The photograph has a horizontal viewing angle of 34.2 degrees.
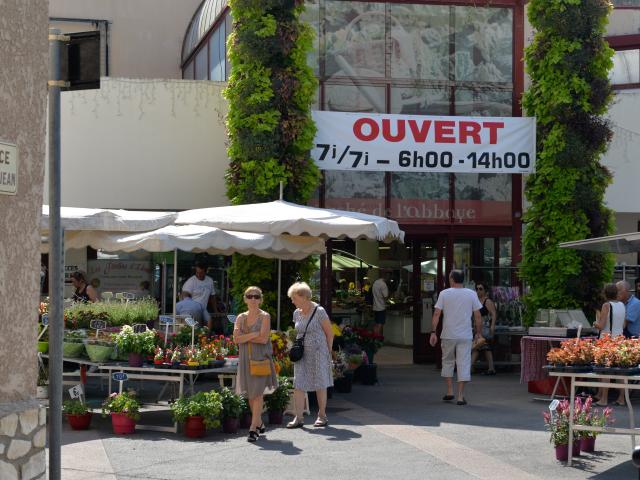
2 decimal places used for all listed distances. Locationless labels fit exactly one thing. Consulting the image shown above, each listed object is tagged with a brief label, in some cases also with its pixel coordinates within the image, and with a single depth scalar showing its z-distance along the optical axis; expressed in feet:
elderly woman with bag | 36.91
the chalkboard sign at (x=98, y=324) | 39.75
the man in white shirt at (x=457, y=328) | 43.68
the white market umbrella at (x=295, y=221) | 42.27
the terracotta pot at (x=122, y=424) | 35.29
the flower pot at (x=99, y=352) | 38.55
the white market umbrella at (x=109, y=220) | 40.52
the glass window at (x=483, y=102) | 59.21
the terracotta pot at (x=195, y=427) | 34.71
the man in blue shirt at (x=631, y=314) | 48.29
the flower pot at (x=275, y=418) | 38.09
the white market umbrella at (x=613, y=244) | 41.30
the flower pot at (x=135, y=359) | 37.73
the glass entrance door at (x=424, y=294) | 60.75
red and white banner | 56.39
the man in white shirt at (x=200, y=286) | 55.31
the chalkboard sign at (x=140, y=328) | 38.68
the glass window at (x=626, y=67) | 66.95
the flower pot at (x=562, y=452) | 31.22
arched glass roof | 64.54
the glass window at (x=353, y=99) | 57.57
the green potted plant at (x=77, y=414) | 36.06
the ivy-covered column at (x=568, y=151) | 57.11
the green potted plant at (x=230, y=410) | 35.63
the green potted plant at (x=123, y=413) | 35.24
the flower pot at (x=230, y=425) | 35.83
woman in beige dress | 34.91
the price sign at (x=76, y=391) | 36.35
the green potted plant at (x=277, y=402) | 37.99
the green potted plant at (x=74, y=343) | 39.93
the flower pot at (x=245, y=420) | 37.06
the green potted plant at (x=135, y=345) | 37.68
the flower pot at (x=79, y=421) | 36.11
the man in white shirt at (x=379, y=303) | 64.49
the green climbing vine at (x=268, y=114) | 54.39
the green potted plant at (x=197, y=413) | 34.63
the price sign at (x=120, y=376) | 35.83
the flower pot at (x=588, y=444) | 32.91
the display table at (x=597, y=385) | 29.89
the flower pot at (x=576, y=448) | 31.76
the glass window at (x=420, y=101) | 58.39
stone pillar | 20.68
